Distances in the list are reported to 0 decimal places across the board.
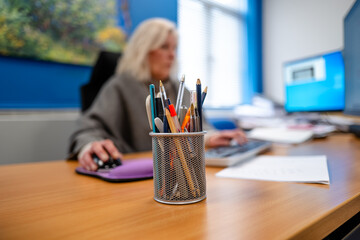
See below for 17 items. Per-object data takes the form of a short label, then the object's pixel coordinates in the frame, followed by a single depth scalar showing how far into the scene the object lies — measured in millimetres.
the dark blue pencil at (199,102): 381
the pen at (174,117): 380
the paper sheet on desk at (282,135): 1090
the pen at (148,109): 391
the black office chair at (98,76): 1315
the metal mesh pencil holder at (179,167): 366
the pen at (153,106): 381
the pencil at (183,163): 365
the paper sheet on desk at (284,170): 500
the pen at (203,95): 388
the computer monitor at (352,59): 1053
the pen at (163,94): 384
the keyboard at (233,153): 647
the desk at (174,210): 283
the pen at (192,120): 383
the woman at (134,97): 952
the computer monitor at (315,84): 1420
